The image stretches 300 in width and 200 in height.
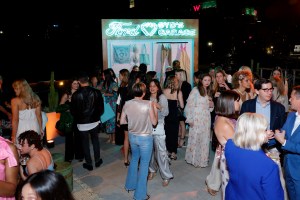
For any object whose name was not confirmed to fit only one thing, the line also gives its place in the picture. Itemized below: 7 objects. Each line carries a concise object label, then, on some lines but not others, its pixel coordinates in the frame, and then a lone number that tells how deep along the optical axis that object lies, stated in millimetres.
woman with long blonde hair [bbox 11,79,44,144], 3937
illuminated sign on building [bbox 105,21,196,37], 7369
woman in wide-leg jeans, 3450
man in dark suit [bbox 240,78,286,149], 3210
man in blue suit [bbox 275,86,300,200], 2601
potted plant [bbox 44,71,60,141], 5583
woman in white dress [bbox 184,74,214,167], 4312
